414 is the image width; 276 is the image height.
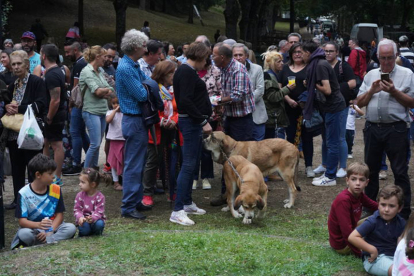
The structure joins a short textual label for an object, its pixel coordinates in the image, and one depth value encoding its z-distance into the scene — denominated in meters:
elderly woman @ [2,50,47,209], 7.89
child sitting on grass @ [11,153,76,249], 6.05
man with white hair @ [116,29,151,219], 7.42
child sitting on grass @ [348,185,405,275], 5.30
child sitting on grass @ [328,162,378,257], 5.78
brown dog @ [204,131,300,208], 8.23
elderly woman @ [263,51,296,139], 9.77
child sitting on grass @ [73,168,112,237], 6.25
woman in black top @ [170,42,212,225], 7.15
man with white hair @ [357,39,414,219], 6.84
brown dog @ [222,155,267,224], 7.14
